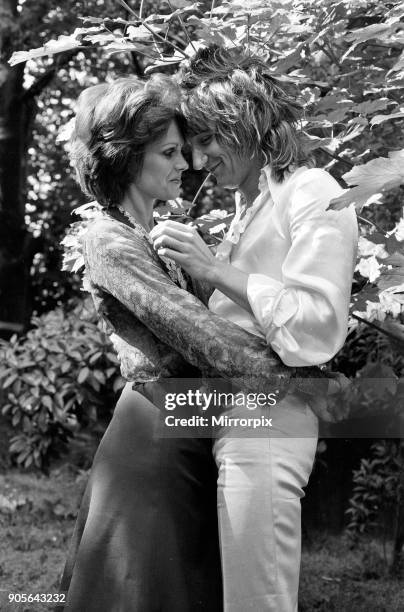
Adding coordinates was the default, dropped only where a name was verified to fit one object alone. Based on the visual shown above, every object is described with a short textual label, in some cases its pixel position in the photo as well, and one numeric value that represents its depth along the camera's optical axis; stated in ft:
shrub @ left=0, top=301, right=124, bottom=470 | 19.84
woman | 6.09
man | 5.65
